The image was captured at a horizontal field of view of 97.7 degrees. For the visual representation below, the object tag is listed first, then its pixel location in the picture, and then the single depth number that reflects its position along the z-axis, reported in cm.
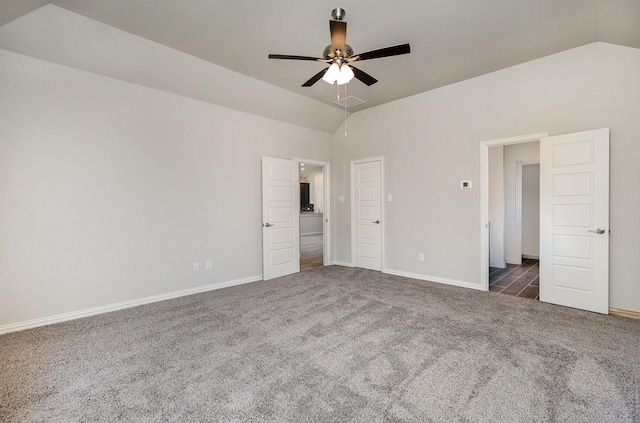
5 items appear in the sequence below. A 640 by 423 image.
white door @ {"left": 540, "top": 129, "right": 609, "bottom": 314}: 322
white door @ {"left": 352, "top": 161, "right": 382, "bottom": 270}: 543
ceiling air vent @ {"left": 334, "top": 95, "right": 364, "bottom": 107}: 480
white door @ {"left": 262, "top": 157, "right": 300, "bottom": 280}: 495
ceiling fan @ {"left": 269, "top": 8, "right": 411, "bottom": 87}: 231
